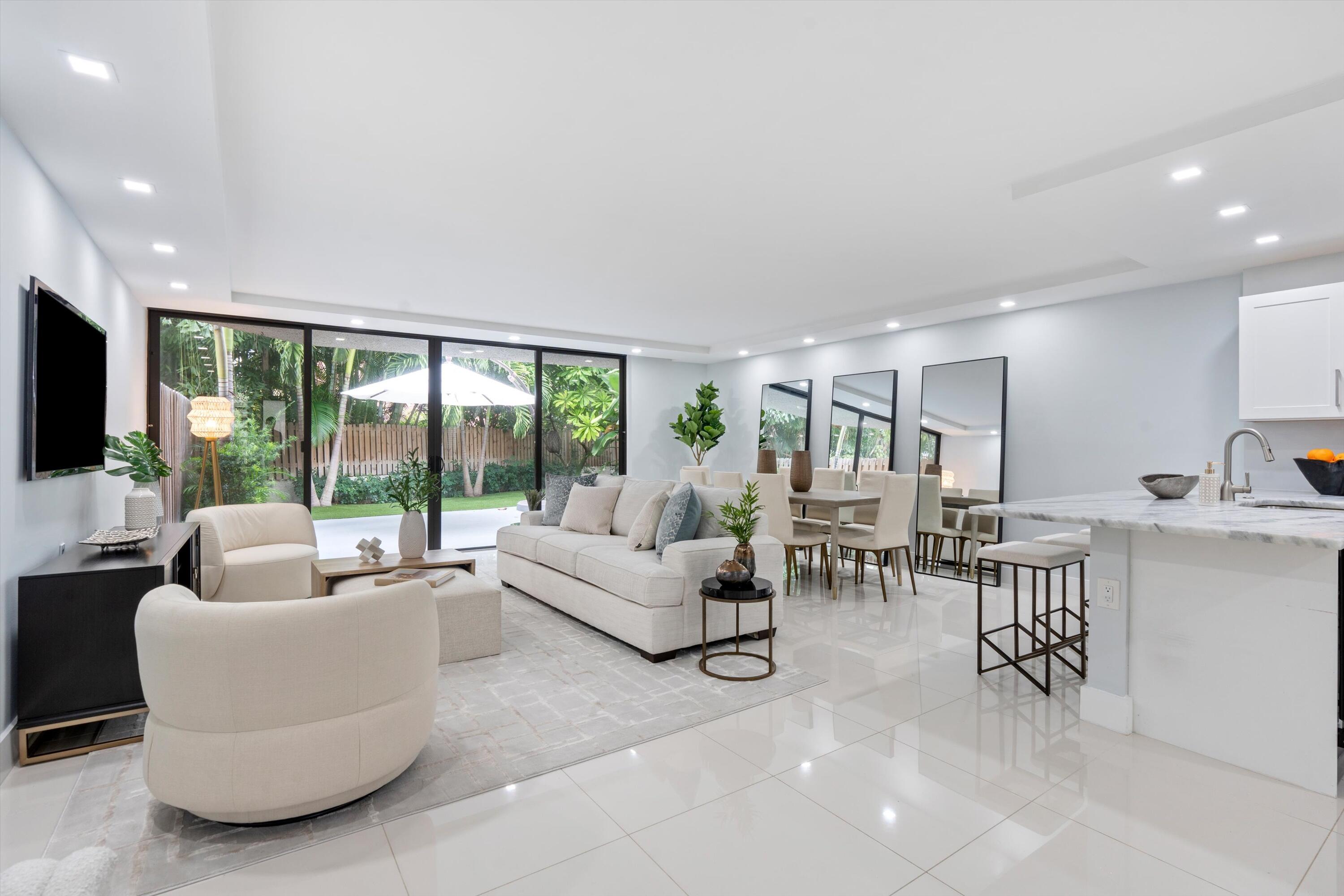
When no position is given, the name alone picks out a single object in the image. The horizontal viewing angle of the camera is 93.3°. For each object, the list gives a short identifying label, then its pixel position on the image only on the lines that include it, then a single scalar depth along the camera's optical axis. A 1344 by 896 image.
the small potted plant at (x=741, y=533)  3.34
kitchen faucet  3.28
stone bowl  3.33
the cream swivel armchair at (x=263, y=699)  1.78
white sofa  3.52
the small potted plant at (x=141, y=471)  3.31
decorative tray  2.97
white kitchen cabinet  3.76
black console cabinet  2.41
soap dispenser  3.28
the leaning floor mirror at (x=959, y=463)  5.84
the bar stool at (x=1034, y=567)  3.20
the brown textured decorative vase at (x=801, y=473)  5.67
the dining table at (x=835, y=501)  5.07
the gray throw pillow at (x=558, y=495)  5.37
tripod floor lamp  5.24
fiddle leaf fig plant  8.55
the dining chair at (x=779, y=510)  5.15
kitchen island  2.25
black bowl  3.56
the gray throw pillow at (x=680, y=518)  3.93
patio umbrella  6.55
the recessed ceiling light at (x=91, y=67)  1.97
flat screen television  2.64
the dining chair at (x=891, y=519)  5.20
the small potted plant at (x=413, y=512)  4.13
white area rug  1.87
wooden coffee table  3.74
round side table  3.24
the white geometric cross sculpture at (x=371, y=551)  3.99
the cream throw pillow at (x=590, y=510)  4.89
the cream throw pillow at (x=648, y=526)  4.13
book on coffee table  3.62
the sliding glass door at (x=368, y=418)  5.91
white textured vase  3.30
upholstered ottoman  3.49
